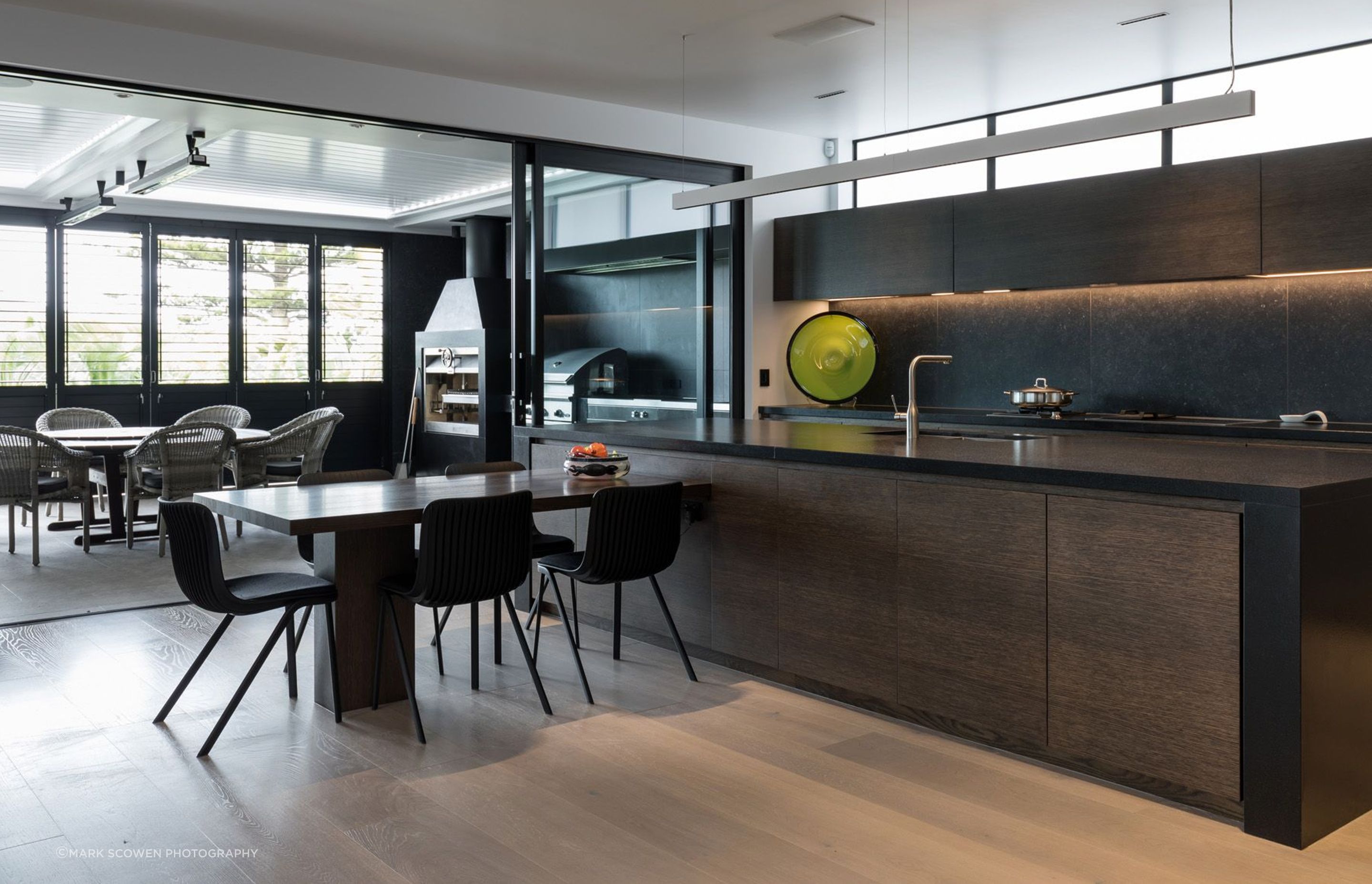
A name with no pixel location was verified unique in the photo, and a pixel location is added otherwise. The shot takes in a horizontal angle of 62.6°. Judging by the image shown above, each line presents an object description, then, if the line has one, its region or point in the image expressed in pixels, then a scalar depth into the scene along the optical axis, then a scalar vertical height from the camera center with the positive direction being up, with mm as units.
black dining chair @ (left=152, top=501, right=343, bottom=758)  3180 -487
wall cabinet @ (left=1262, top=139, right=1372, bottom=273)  4469 +832
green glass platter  6668 +342
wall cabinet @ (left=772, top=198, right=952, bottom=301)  6098 +927
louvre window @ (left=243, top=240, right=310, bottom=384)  9906 +921
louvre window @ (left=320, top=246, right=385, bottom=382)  10289 +962
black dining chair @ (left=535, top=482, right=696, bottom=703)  3664 -403
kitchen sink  4230 -88
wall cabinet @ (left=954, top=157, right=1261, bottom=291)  4879 +868
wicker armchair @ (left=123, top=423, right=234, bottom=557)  6277 -250
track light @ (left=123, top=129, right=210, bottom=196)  6254 +1530
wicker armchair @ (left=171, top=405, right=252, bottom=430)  8125 +2
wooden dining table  3506 -443
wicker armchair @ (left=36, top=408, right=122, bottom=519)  7883 -22
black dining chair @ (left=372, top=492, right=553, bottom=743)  3297 -418
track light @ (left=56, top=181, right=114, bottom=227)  7897 +1504
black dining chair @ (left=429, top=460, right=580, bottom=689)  4102 -479
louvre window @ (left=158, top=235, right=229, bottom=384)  9531 +909
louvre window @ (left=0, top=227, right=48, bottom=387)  8914 +878
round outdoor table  6688 -192
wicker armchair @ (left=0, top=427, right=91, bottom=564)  6176 -280
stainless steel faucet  3998 -19
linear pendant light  3172 +865
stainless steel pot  5395 +80
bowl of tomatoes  4180 -180
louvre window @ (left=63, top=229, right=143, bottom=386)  9164 +908
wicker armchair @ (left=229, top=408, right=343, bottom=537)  6902 -228
